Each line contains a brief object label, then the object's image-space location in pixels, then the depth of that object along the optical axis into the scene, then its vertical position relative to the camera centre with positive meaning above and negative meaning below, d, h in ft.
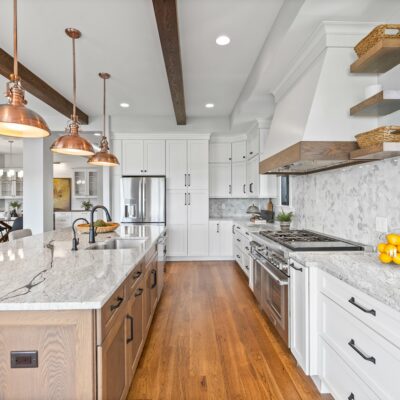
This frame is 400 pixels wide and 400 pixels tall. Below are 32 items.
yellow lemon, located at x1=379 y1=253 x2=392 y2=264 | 4.88 -1.16
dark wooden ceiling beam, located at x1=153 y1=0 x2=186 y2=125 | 6.04 +4.59
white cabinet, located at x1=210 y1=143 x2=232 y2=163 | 17.69 +3.28
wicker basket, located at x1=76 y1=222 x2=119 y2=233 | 9.92 -1.12
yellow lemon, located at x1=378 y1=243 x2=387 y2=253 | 4.98 -0.97
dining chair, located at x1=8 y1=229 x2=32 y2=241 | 9.65 -1.35
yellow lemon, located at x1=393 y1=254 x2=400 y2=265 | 4.76 -1.14
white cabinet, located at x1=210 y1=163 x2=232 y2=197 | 17.62 +1.33
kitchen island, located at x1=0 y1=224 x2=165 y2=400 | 3.47 -1.91
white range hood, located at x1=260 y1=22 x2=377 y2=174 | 6.44 +2.57
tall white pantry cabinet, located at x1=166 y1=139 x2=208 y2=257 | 16.63 +0.15
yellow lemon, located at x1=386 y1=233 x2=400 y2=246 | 4.82 -0.78
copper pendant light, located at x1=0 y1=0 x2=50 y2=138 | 4.83 +1.72
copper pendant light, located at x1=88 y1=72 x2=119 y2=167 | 10.21 +1.75
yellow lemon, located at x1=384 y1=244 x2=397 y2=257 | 4.86 -1.00
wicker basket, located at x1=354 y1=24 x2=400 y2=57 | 5.23 +3.49
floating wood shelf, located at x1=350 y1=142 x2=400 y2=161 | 4.99 +0.97
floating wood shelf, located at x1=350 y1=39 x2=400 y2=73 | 5.20 +3.15
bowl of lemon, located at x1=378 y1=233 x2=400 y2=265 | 4.82 -1.01
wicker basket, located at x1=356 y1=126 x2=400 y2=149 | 5.05 +1.30
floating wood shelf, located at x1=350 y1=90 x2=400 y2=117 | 5.28 +2.11
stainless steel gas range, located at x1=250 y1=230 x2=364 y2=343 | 6.76 -1.91
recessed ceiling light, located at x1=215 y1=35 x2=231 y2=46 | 8.12 +5.18
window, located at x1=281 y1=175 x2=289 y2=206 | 12.21 +0.41
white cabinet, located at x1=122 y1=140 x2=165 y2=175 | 16.51 +2.77
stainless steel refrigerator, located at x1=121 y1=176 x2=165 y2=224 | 15.96 +0.03
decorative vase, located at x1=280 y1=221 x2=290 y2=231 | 10.91 -1.13
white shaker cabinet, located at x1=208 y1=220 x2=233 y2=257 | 16.74 -2.64
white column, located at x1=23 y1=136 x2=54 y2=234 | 15.74 +0.99
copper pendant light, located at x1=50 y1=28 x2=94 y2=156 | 7.80 +1.85
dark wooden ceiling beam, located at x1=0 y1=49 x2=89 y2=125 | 9.23 +4.96
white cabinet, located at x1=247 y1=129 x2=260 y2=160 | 14.45 +3.31
